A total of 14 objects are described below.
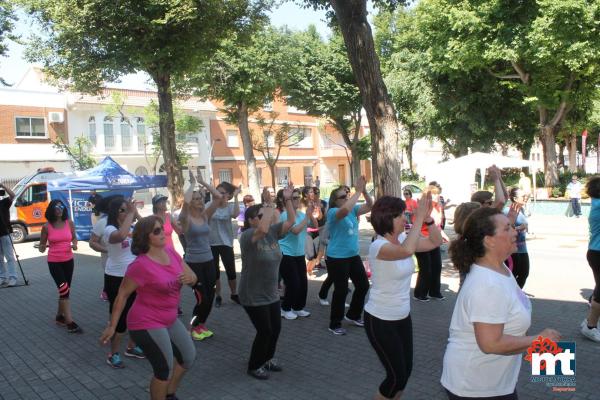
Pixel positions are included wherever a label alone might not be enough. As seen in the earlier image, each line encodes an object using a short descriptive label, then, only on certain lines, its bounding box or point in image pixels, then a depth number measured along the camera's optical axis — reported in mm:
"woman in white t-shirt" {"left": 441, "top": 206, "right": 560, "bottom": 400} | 2361
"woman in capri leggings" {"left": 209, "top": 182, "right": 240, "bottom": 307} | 7688
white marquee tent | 22188
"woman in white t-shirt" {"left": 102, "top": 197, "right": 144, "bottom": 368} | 5402
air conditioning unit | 33562
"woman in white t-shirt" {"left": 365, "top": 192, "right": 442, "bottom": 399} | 3551
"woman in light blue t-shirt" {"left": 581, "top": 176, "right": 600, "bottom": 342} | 5434
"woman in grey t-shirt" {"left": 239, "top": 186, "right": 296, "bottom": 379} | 4719
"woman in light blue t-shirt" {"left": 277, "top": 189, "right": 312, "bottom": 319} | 6930
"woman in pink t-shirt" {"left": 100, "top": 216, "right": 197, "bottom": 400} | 3746
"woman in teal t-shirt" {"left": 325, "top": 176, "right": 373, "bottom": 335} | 6180
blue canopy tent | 16672
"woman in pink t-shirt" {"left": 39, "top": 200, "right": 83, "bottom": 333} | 6609
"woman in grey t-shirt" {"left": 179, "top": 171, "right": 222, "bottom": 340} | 6160
